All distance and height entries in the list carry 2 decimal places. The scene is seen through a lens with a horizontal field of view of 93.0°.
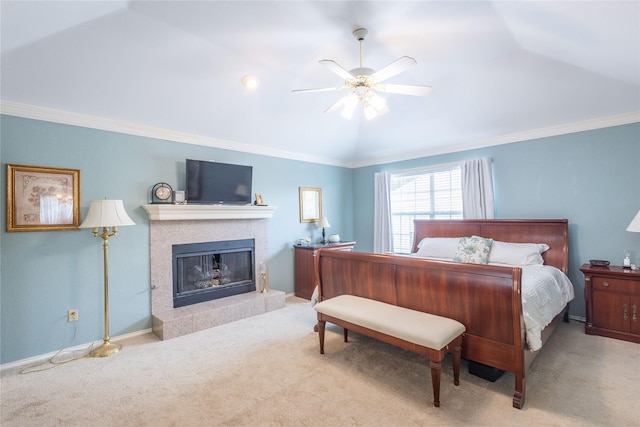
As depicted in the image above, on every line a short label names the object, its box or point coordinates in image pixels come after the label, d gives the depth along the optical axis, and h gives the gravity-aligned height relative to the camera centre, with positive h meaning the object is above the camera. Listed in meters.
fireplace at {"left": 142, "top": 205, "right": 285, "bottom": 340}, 3.64 -0.56
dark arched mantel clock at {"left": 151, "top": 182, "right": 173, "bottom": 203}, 3.77 +0.35
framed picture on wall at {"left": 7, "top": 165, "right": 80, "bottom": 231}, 2.88 +0.25
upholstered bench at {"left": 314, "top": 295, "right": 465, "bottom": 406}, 2.18 -0.89
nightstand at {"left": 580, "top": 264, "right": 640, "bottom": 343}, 3.19 -0.99
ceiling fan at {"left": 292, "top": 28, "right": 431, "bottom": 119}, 2.26 +1.09
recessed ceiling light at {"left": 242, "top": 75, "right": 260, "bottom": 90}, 3.46 +1.58
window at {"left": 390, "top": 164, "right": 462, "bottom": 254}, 5.08 +0.30
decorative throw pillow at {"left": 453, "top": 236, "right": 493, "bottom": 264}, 3.96 -0.49
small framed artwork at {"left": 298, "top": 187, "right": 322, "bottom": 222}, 5.52 +0.25
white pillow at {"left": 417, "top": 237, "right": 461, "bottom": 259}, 4.46 -0.49
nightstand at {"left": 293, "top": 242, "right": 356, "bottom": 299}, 4.99 -0.82
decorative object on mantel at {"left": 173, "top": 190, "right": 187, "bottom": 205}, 3.88 +0.29
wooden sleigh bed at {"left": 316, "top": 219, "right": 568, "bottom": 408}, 2.27 -0.69
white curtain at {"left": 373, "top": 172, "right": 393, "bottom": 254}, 5.83 +0.00
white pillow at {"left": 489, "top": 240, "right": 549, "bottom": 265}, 3.82 -0.52
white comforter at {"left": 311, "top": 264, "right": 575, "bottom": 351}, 2.31 -0.79
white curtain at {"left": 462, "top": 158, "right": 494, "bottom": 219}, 4.60 +0.38
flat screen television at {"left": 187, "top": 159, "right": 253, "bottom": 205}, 4.02 +0.51
